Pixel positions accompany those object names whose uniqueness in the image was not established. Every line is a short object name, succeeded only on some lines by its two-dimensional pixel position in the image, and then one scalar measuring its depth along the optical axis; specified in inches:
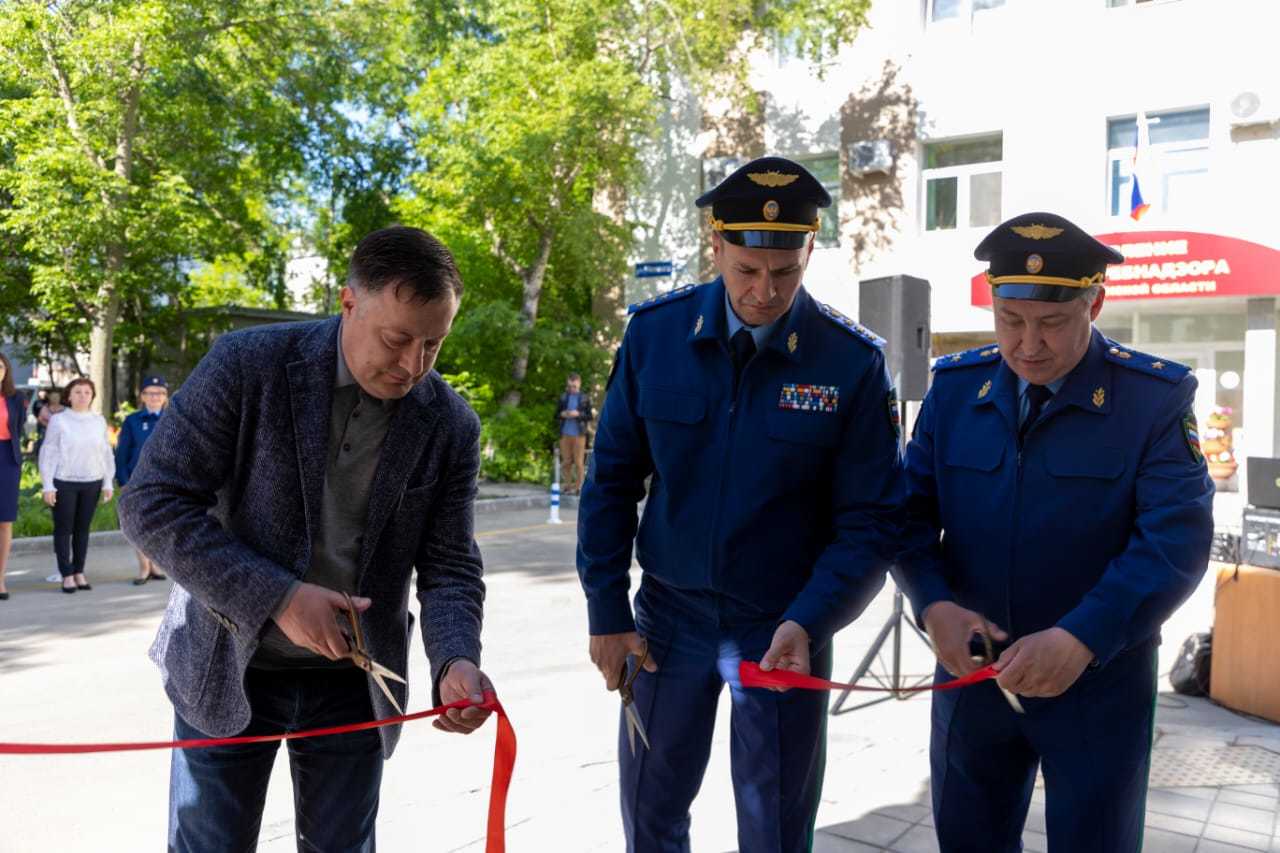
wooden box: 218.5
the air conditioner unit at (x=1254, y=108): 655.1
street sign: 873.5
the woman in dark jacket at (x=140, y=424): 361.7
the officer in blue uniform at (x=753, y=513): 104.0
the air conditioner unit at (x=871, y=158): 812.6
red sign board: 657.0
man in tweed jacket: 87.2
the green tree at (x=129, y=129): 660.1
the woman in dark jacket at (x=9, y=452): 328.2
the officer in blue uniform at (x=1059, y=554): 94.5
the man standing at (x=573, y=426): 701.9
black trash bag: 242.4
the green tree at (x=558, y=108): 781.3
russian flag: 693.3
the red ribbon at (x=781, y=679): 99.0
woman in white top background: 353.7
